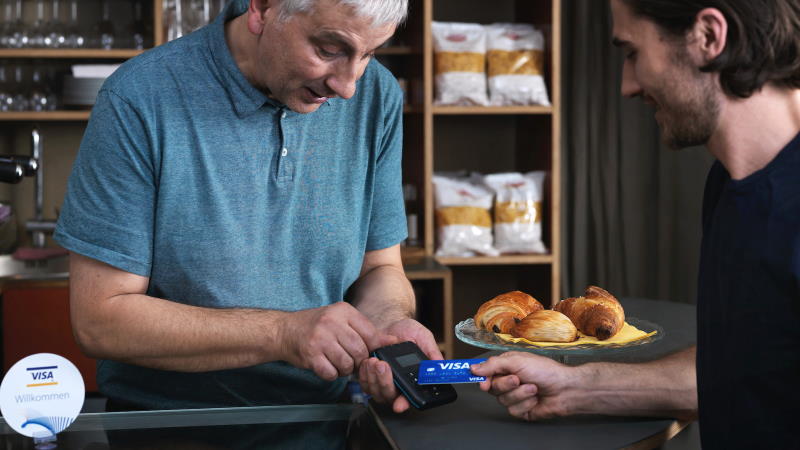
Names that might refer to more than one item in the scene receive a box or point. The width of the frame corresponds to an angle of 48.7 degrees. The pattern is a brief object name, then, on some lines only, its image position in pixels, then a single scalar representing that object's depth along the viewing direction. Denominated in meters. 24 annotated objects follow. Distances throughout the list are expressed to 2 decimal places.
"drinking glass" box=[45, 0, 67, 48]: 3.23
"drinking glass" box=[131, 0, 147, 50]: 3.26
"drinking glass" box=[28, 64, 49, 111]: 3.21
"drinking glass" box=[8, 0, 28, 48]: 3.21
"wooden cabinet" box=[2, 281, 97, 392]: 2.81
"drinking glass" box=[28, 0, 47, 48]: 3.23
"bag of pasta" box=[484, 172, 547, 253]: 3.27
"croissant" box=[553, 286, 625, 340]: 1.31
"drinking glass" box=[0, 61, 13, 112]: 3.20
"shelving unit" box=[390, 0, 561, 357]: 3.24
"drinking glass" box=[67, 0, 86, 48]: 3.23
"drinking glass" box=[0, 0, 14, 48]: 3.22
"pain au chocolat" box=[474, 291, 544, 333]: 1.35
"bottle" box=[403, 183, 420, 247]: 3.32
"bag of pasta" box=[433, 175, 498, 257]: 3.25
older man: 1.29
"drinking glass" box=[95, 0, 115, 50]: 3.26
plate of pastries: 1.27
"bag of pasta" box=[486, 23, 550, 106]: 3.23
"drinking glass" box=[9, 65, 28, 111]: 3.21
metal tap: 3.26
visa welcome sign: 1.09
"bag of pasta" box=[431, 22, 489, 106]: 3.21
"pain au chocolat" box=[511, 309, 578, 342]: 1.28
